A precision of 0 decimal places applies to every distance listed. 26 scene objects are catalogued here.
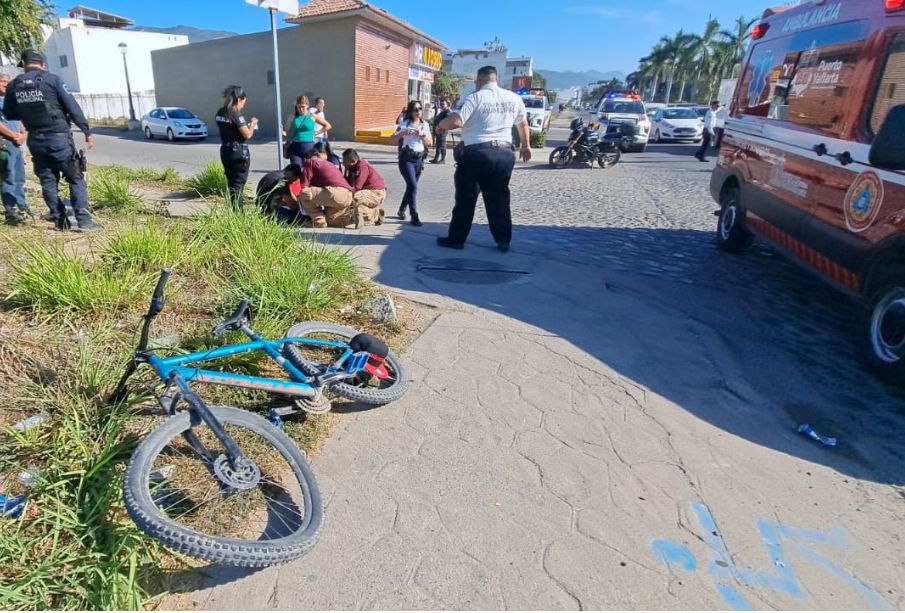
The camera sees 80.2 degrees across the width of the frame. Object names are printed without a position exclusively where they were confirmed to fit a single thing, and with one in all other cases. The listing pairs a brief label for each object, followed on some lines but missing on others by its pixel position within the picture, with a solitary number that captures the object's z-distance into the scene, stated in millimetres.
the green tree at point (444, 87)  39219
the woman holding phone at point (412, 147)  7180
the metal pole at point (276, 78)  6963
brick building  20500
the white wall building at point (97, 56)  40688
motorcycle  14531
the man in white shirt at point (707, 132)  16719
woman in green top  7855
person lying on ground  6730
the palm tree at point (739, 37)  55531
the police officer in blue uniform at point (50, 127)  5148
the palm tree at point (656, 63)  65312
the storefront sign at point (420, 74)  26594
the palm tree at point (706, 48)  58375
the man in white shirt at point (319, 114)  8945
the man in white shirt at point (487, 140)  5309
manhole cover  5219
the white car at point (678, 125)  23453
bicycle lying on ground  1801
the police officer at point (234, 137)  6086
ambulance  3500
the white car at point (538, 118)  20125
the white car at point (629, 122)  18969
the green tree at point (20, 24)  10766
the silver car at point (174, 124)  20562
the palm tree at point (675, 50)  62281
